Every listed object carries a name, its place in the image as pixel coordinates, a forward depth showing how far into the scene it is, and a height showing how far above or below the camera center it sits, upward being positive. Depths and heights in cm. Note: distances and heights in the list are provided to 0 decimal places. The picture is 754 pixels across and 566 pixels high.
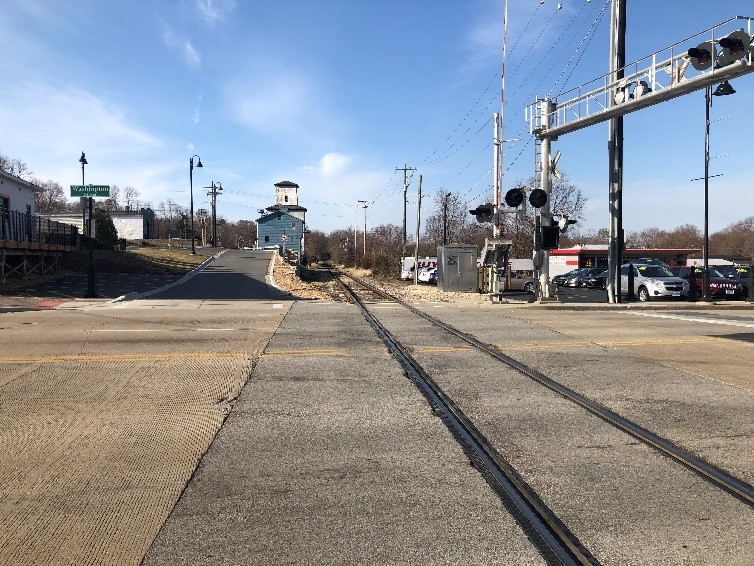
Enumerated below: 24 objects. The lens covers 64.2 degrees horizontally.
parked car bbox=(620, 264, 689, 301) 2538 -92
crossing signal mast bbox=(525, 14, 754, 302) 1334 +470
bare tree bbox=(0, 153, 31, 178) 7907 +1304
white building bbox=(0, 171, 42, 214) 2767 +345
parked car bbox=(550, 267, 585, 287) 3988 -102
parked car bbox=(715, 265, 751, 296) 2649 -54
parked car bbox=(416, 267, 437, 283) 4339 -86
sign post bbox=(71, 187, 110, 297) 2195 +256
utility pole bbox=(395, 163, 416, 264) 6144 +735
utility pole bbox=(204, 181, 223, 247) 8331 +945
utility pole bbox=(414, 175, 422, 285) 4426 +410
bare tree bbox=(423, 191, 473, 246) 7945 +583
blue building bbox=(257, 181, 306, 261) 8256 +462
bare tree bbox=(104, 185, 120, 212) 10881 +1210
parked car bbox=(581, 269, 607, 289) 3631 -116
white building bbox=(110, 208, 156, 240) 8519 +566
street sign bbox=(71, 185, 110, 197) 2195 +267
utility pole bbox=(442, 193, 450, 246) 6287 +603
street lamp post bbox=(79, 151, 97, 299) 2222 -64
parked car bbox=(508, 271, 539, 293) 3247 -120
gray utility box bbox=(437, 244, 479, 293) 2994 -25
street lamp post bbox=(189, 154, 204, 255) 5162 +830
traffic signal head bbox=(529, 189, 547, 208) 2102 +226
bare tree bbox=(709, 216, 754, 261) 10272 +406
